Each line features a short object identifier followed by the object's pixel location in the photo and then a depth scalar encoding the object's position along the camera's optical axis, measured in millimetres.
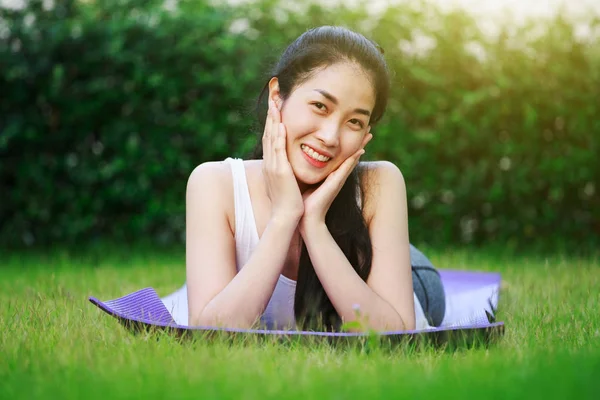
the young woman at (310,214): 3027
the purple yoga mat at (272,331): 2773
